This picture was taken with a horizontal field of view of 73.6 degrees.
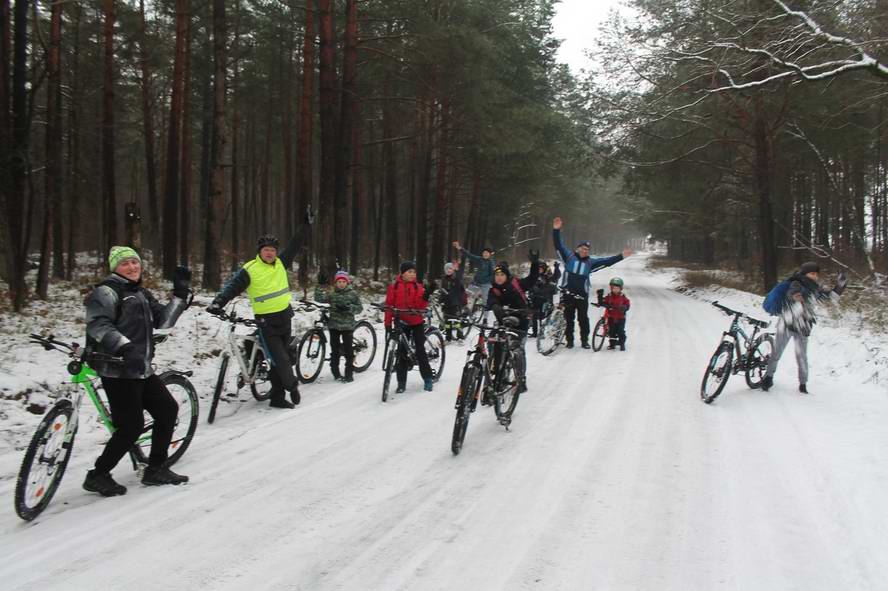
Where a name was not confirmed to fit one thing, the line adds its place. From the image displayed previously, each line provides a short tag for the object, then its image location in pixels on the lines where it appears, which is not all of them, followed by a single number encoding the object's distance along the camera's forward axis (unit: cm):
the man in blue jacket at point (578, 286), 1270
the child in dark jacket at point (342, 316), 916
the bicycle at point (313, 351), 898
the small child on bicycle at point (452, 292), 1426
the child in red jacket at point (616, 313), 1245
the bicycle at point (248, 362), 724
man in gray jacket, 454
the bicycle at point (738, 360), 808
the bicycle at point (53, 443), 430
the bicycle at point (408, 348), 809
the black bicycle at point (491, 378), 595
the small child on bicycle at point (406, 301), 862
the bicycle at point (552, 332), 1221
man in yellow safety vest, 748
